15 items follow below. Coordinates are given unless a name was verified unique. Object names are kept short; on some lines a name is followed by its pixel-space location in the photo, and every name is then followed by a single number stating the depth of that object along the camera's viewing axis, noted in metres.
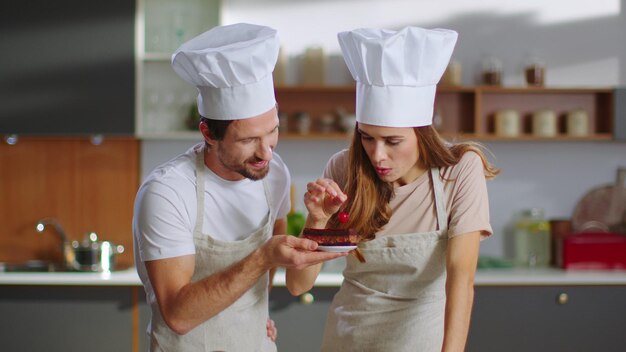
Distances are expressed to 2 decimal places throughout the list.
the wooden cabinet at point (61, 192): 4.42
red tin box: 4.01
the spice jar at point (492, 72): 4.30
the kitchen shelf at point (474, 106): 4.34
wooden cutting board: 4.33
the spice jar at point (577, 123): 4.29
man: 2.03
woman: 2.11
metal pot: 4.14
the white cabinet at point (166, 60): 4.25
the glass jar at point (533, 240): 4.33
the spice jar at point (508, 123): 4.28
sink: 4.20
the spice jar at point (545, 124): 4.28
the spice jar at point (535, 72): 4.29
